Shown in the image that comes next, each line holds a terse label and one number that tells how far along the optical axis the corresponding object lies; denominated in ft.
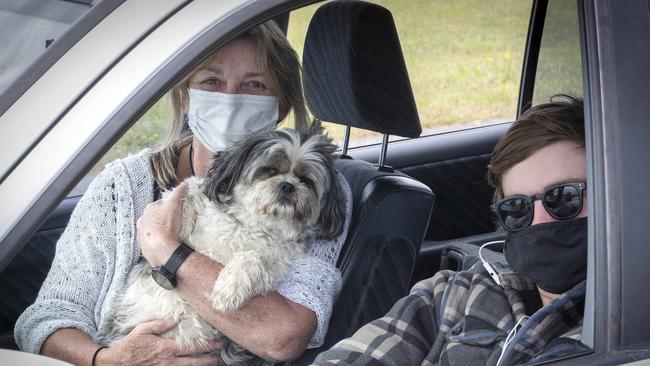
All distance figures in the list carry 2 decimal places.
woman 8.92
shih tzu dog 9.48
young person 7.22
